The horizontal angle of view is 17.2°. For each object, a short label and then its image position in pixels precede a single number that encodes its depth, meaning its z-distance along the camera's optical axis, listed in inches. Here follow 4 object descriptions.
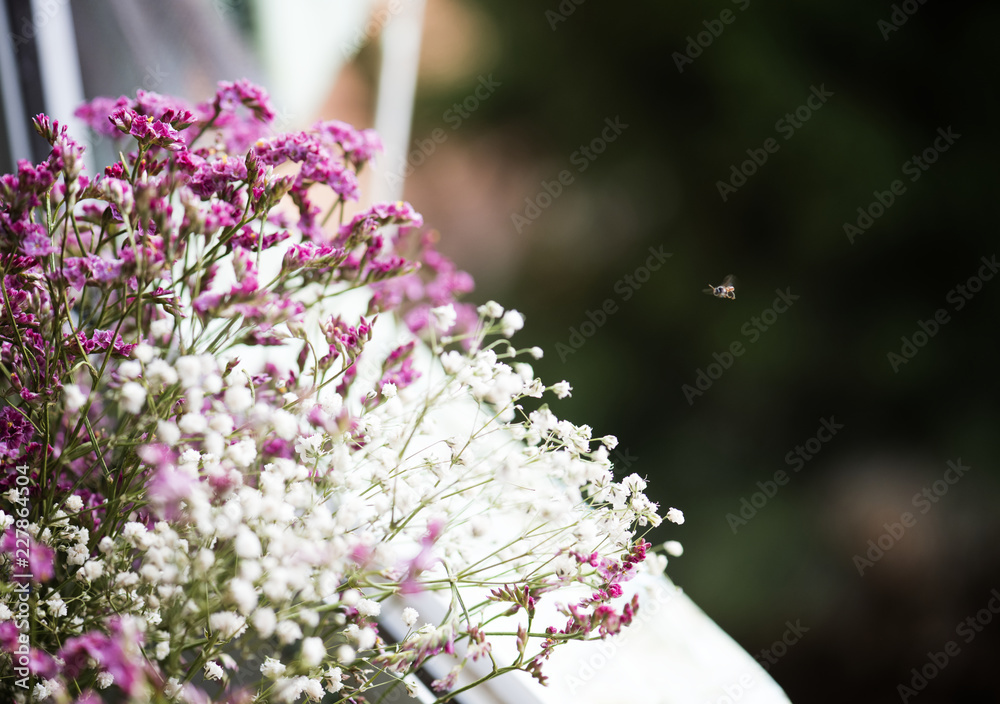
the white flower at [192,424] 49.7
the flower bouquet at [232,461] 50.1
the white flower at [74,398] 49.5
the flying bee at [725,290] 57.1
